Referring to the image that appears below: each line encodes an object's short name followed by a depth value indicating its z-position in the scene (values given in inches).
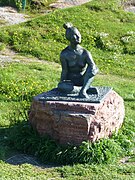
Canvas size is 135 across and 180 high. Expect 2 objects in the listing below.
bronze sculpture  303.3
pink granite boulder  285.9
